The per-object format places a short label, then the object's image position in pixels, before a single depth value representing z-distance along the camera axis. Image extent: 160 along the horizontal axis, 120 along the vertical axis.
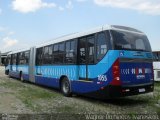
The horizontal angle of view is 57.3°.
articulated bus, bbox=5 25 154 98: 5.30
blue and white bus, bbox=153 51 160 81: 10.09
